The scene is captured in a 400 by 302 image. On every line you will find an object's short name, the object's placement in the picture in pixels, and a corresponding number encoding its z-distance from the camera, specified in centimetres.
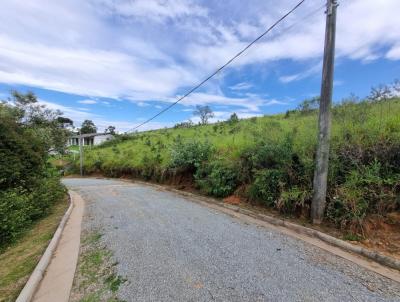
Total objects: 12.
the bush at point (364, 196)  483
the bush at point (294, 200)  591
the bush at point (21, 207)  573
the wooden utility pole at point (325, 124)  553
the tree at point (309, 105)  1211
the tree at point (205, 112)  4181
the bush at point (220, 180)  870
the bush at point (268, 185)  658
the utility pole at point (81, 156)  2673
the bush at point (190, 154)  1073
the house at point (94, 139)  5024
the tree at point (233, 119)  2285
